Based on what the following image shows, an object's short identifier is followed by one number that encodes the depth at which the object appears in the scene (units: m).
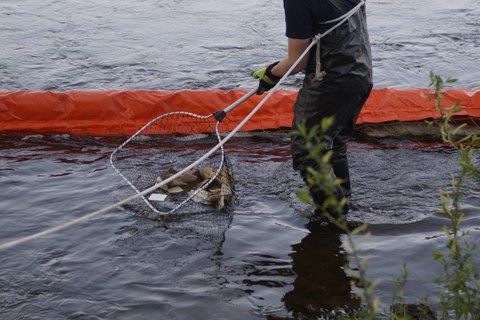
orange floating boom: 7.04
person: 4.53
